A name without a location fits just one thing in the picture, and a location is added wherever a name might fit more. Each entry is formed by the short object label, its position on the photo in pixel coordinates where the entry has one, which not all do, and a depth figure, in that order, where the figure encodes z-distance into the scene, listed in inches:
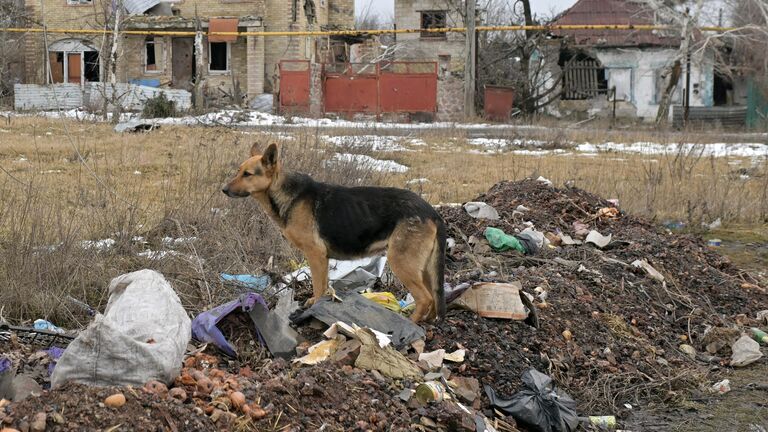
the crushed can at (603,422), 209.2
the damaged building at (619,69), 1594.5
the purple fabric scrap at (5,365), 156.8
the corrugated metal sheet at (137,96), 1207.1
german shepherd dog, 225.9
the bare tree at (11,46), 1439.5
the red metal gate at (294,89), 1295.5
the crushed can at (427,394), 180.7
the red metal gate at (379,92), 1282.0
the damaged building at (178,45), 1545.3
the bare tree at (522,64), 1446.9
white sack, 155.1
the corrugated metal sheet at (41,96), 1325.0
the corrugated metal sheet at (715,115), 1414.9
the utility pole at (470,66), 1227.2
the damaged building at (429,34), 1724.9
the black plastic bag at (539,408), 197.9
